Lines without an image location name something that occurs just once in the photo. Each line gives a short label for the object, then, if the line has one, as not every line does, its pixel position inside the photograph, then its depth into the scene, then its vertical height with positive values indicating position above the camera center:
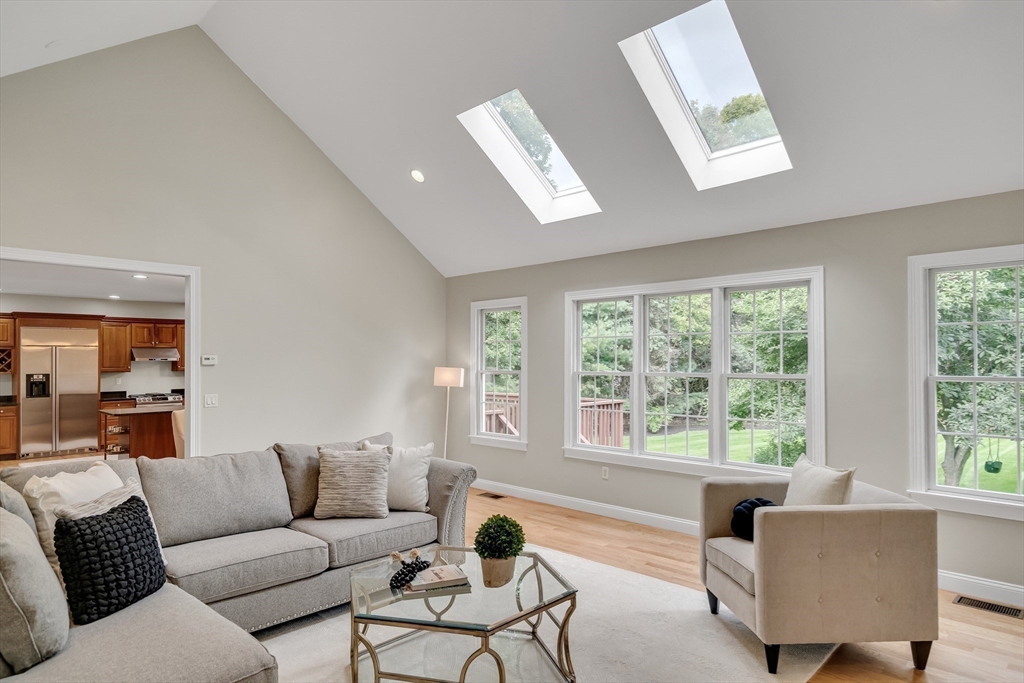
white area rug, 2.60 -1.42
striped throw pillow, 3.43 -0.77
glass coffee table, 2.16 -0.98
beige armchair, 2.61 -0.98
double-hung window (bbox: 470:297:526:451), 6.10 -0.20
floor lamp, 6.19 -0.23
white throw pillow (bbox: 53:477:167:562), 2.20 -0.59
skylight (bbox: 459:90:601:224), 4.70 +1.67
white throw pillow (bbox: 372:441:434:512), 3.62 -0.78
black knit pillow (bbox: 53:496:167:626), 2.05 -0.76
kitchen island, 7.51 -0.97
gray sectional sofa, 1.81 -0.93
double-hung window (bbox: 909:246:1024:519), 3.47 -0.15
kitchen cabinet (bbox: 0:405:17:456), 8.43 -1.08
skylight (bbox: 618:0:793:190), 3.55 +1.70
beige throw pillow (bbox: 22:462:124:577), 2.27 -0.56
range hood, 9.71 +0.01
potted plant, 2.50 -0.83
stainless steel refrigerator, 8.64 -0.54
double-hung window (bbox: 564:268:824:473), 4.30 -0.15
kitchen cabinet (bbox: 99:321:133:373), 9.45 +0.13
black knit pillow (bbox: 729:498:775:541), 3.11 -0.86
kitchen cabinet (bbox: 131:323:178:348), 9.73 +0.34
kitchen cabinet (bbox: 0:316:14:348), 8.54 +0.32
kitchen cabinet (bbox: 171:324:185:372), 10.09 +0.11
